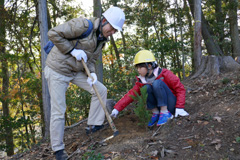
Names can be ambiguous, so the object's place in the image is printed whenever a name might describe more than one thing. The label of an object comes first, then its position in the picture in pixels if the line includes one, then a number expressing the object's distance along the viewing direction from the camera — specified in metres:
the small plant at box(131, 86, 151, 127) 3.26
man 3.08
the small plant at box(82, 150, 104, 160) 2.73
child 3.43
